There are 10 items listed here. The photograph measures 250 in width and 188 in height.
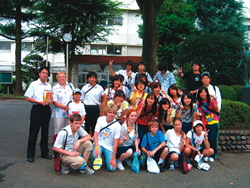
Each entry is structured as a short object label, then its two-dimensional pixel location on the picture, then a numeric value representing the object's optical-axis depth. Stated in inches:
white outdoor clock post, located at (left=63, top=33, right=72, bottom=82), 308.0
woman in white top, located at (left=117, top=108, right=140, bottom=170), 169.8
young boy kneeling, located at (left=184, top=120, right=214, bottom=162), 178.2
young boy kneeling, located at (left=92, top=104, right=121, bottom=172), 164.7
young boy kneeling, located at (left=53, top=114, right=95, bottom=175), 149.9
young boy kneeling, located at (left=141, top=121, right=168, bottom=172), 168.1
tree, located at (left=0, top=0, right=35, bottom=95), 704.0
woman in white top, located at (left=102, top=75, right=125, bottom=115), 203.3
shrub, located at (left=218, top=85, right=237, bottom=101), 377.1
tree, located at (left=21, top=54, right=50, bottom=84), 869.8
